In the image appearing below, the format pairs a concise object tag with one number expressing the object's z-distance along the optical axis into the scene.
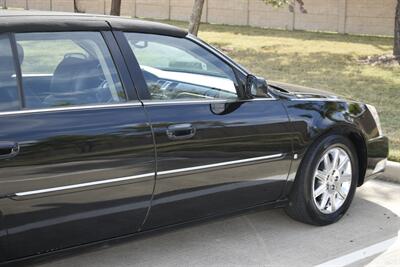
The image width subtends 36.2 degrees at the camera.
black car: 3.31
